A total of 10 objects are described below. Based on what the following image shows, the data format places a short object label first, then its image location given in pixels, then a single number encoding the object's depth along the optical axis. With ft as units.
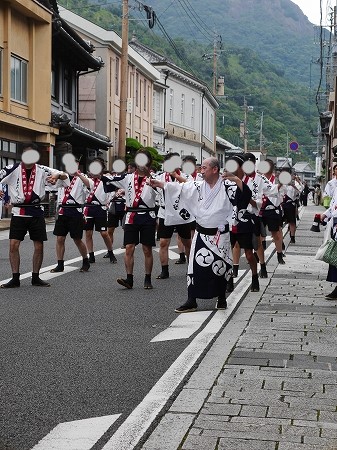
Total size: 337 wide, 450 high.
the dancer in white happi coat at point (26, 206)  33.71
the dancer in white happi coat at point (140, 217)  33.88
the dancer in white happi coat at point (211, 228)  27.25
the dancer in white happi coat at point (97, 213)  45.75
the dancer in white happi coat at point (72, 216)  39.99
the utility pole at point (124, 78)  88.33
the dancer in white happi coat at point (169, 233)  37.06
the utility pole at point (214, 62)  209.28
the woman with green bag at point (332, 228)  30.60
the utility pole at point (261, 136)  257.75
